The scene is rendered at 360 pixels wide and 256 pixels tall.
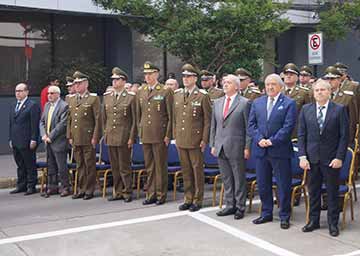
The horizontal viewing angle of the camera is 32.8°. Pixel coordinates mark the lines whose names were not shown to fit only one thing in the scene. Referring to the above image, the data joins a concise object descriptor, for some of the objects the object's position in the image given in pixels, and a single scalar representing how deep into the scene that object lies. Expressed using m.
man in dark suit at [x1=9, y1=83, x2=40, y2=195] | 10.35
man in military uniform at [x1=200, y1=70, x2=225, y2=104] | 11.04
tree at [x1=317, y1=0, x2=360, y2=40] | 17.95
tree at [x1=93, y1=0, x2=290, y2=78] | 12.33
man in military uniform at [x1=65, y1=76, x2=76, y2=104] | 10.03
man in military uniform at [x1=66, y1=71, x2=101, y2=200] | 9.56
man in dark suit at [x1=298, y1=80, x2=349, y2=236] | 6.89
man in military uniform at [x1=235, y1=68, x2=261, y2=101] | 9.75
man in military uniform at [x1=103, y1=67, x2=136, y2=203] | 9.20
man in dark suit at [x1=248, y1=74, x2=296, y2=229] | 7.30
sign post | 14.95
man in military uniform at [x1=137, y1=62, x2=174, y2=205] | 8.89
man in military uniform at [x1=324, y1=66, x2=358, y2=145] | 8.89
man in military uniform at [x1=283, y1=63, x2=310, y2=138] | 9.42
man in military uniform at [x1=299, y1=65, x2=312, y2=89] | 10.63
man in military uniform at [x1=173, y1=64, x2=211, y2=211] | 8.40
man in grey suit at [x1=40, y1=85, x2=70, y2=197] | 9.88
